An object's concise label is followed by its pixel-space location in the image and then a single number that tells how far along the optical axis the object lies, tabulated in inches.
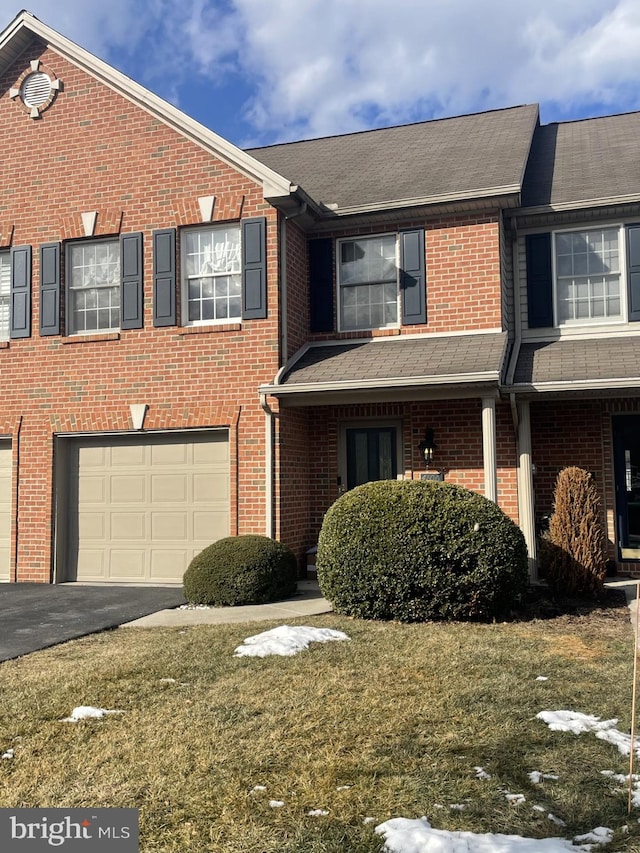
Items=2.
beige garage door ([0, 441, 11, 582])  476.1
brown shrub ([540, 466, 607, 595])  360.5
